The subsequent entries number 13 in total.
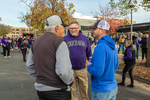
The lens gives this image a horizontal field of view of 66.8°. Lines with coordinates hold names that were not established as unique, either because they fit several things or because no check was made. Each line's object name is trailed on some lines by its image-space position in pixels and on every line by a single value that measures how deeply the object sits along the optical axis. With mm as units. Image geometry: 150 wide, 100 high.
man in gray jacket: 1465
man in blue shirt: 1650
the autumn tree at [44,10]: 15359
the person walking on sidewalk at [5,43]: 10484
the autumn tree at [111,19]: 24375
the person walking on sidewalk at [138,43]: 9727
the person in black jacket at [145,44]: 8662
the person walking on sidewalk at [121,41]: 12874
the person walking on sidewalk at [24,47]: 9242
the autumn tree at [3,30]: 71412
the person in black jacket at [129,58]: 4207
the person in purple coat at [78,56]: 2777
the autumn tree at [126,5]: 7505
